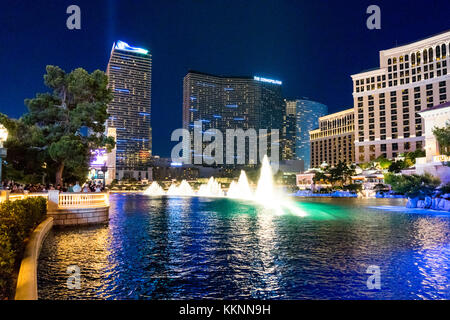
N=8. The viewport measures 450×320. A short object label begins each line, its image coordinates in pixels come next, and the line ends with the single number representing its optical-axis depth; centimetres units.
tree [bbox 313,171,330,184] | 8088
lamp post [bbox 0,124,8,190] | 1596
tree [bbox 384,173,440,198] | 3086
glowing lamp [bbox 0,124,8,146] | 1625
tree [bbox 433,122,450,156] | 3072
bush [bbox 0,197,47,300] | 594
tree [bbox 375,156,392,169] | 8510
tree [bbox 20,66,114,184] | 2361
